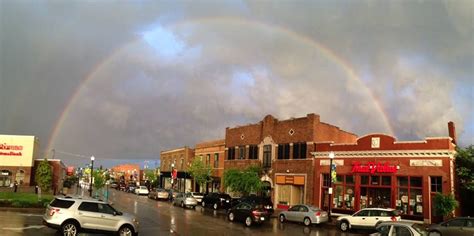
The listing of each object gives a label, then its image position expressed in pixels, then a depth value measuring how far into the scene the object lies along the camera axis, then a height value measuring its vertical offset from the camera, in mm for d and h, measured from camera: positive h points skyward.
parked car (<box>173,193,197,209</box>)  47219 -2734
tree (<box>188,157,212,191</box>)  65125 +746
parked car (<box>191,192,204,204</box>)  53488 -2539
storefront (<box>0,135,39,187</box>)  62062 +1509
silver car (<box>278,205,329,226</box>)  32094 -2599
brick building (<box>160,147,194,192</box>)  79250 +1484
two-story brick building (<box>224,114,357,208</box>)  46375 +3497
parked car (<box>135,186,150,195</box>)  78312 -3025
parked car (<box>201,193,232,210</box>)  46500 -2532
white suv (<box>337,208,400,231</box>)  28609 -2313
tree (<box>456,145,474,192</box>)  34438 +1686
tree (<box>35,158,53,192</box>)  50375 -648
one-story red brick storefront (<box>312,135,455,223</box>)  34969 +910
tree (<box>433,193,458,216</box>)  32250 -1306
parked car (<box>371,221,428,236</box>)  16922 -1783
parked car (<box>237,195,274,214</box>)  38844 -2003
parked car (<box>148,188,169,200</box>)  62594 -2853
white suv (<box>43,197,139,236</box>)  18516 -2014
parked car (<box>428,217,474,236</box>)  24072 -2319
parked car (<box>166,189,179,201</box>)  61312 -2617
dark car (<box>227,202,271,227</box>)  30234 -2546
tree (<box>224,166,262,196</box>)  49656 -191
